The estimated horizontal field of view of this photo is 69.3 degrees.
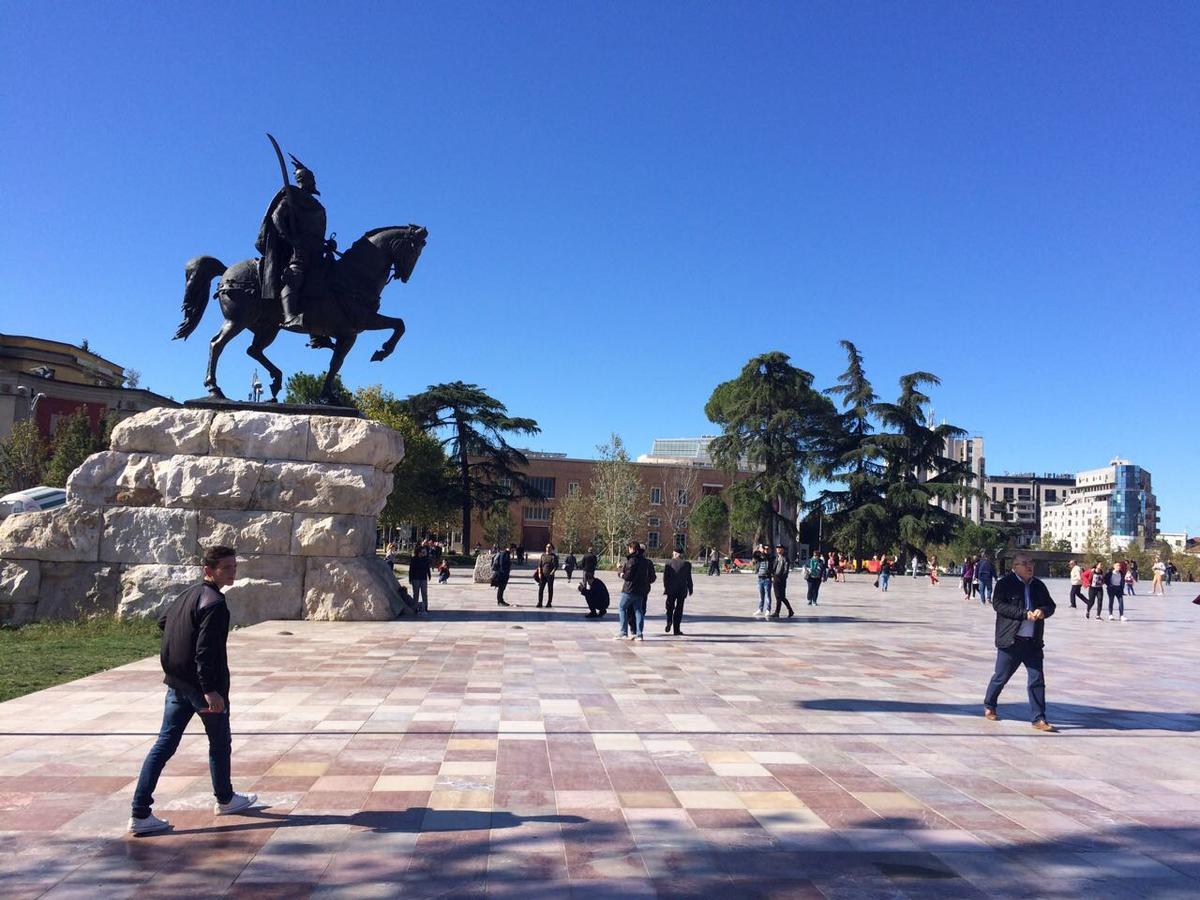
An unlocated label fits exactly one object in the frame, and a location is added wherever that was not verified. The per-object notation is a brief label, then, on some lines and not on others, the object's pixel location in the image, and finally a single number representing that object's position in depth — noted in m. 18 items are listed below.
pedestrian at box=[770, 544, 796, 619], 18.11
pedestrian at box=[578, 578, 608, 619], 16.91
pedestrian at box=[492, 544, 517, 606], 19.77
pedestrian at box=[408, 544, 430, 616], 16.84
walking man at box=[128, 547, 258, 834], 4.41
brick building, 75.25
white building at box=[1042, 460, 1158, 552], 158.00
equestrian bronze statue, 14.37
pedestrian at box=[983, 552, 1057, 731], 7.54
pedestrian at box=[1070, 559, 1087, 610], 24.17
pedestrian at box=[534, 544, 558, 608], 20.05
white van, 24.95
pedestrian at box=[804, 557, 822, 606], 21.23
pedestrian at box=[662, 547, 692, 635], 14.11
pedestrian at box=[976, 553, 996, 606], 27.22
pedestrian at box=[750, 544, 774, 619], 18.73
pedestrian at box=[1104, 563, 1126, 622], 21.77
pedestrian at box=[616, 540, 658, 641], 12.91
